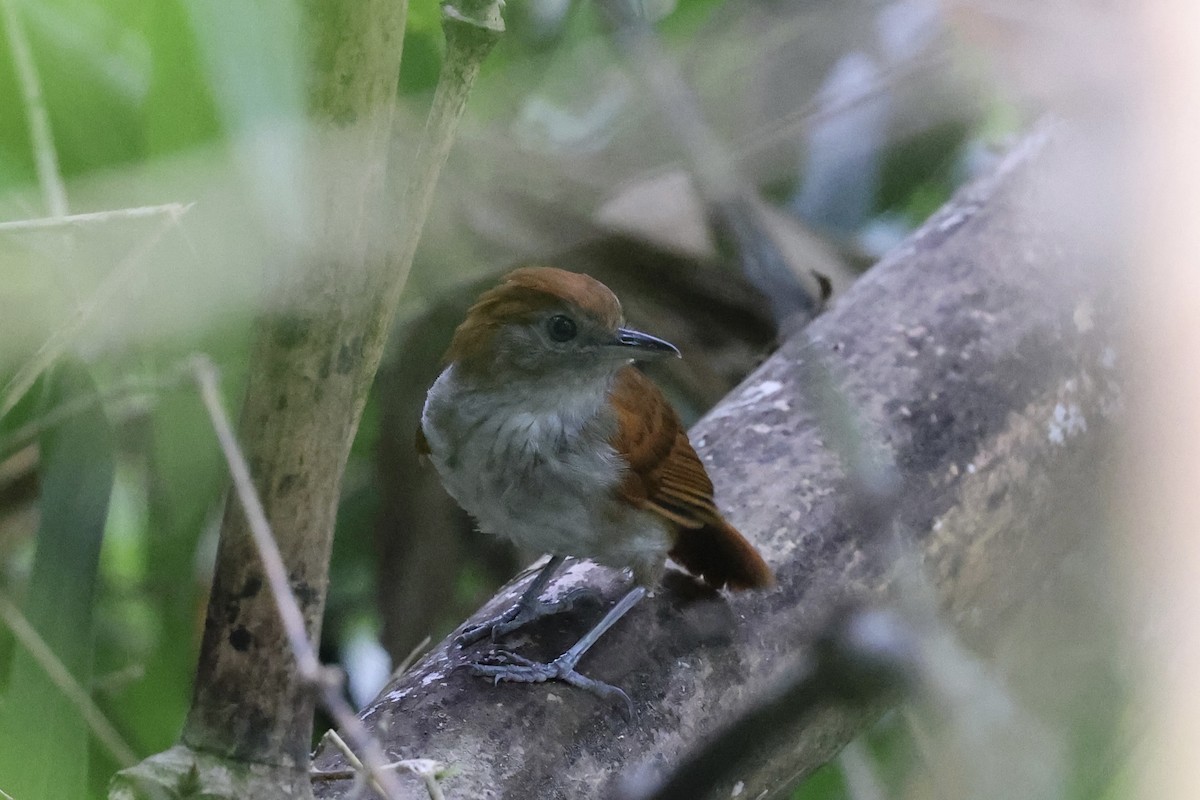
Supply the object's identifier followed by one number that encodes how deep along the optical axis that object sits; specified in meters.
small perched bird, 5.39
